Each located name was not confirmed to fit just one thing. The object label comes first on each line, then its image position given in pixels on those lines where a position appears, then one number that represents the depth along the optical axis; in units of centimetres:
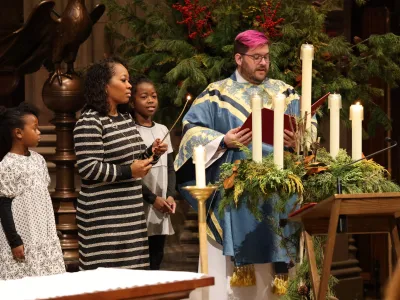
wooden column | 1026
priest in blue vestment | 813
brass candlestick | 609
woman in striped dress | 794
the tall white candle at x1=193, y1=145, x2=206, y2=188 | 625
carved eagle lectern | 1014
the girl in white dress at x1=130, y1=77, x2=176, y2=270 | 886
